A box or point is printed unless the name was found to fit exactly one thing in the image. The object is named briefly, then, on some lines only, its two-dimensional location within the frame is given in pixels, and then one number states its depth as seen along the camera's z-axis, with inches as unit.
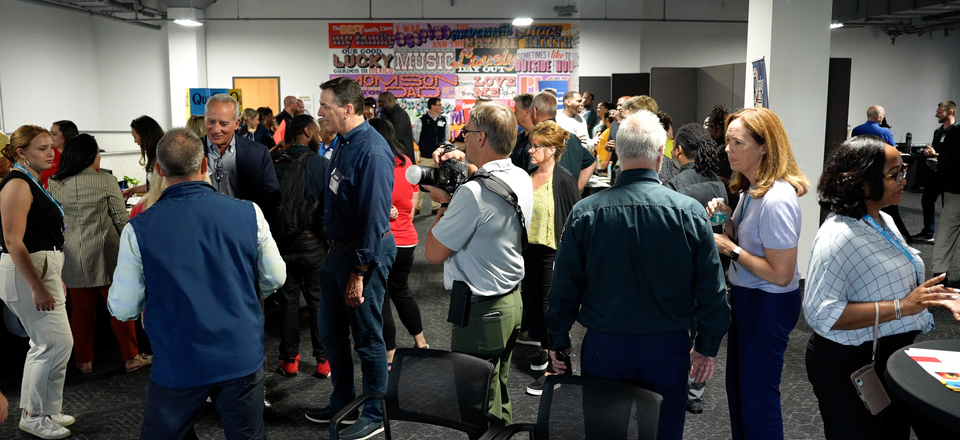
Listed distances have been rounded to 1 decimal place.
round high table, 60.5
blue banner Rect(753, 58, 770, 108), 204.2
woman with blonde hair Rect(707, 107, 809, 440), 86.4
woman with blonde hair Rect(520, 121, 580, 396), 143.9
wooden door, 499.5
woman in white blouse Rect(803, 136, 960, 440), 77.1
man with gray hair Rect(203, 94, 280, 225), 127.2
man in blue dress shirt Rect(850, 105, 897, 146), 291.4
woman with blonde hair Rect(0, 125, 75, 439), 117.6
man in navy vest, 76.8
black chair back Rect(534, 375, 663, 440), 71.0
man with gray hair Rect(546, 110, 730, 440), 76.6
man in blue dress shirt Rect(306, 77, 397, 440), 110.4
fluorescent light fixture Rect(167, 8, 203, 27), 470.6
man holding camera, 91.9
